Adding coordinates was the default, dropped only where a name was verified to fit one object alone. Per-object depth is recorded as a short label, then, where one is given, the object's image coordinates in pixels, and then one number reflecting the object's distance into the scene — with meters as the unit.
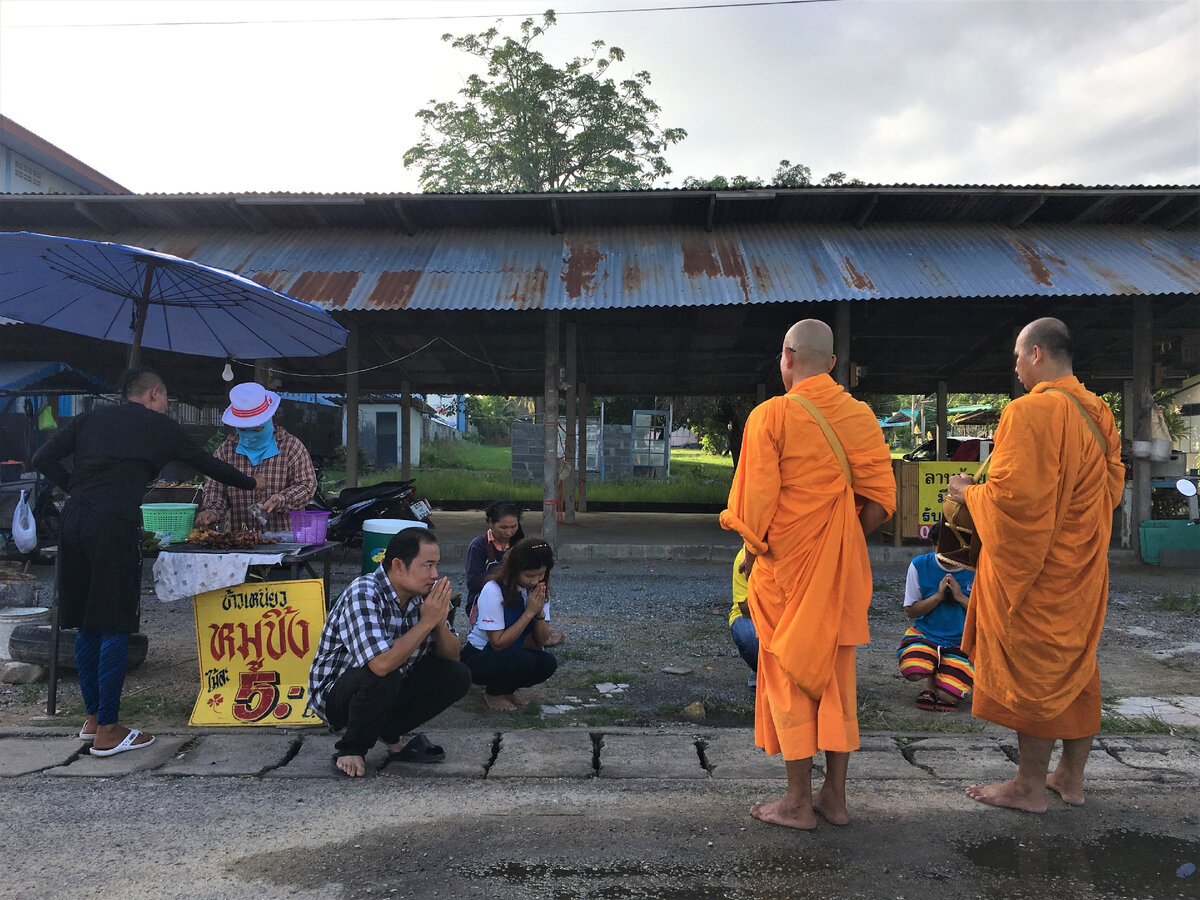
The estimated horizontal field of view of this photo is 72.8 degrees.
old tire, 4.76
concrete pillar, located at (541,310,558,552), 9.55
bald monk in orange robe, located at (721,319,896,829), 2.90
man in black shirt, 3.67
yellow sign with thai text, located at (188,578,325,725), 4.14
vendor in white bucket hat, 4.70
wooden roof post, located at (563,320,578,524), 11.33
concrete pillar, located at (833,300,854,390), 9.64
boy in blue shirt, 4.45
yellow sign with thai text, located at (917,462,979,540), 10.28
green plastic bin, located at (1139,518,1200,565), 9.70
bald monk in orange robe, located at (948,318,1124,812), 3.04
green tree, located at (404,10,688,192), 23.38
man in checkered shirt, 3.36
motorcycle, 7.98
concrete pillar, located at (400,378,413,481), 13.99
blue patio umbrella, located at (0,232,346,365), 4.21
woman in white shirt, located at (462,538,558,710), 4.12
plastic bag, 6.73
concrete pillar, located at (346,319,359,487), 10.52
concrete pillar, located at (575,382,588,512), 14.46
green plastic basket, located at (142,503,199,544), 4.40
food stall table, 3.96
